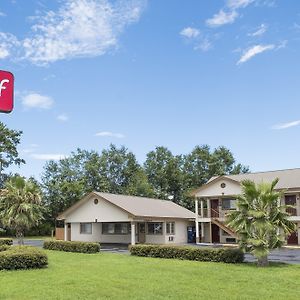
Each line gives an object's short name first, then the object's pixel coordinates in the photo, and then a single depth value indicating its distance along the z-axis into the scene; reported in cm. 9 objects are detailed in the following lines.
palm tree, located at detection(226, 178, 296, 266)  2181
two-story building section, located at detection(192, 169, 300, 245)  3859
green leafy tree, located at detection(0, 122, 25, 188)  6266
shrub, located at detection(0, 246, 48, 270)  1948
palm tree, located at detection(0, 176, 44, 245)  3191
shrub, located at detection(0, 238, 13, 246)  3331
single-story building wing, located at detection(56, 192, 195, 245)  3853
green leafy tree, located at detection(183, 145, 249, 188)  7362
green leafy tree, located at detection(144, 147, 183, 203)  7281
